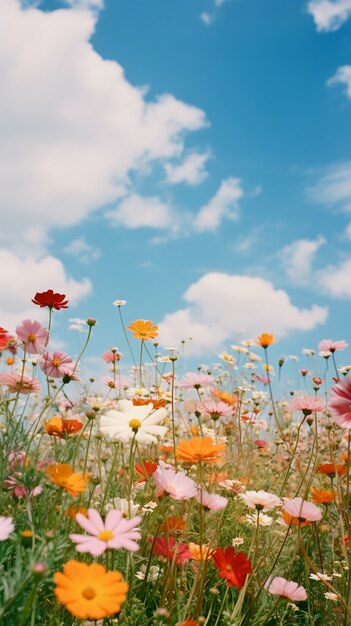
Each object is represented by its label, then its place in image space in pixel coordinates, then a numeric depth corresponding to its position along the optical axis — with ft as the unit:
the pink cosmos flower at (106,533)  3.18
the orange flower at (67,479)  3.78
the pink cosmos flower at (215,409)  5.99
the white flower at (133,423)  4.03
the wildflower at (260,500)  4.99
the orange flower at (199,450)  4.21
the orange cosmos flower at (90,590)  2.78
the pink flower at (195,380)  6.75
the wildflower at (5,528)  3.21
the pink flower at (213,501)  4.87
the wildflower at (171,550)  4.91
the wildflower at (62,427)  5.14
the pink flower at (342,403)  4.34
